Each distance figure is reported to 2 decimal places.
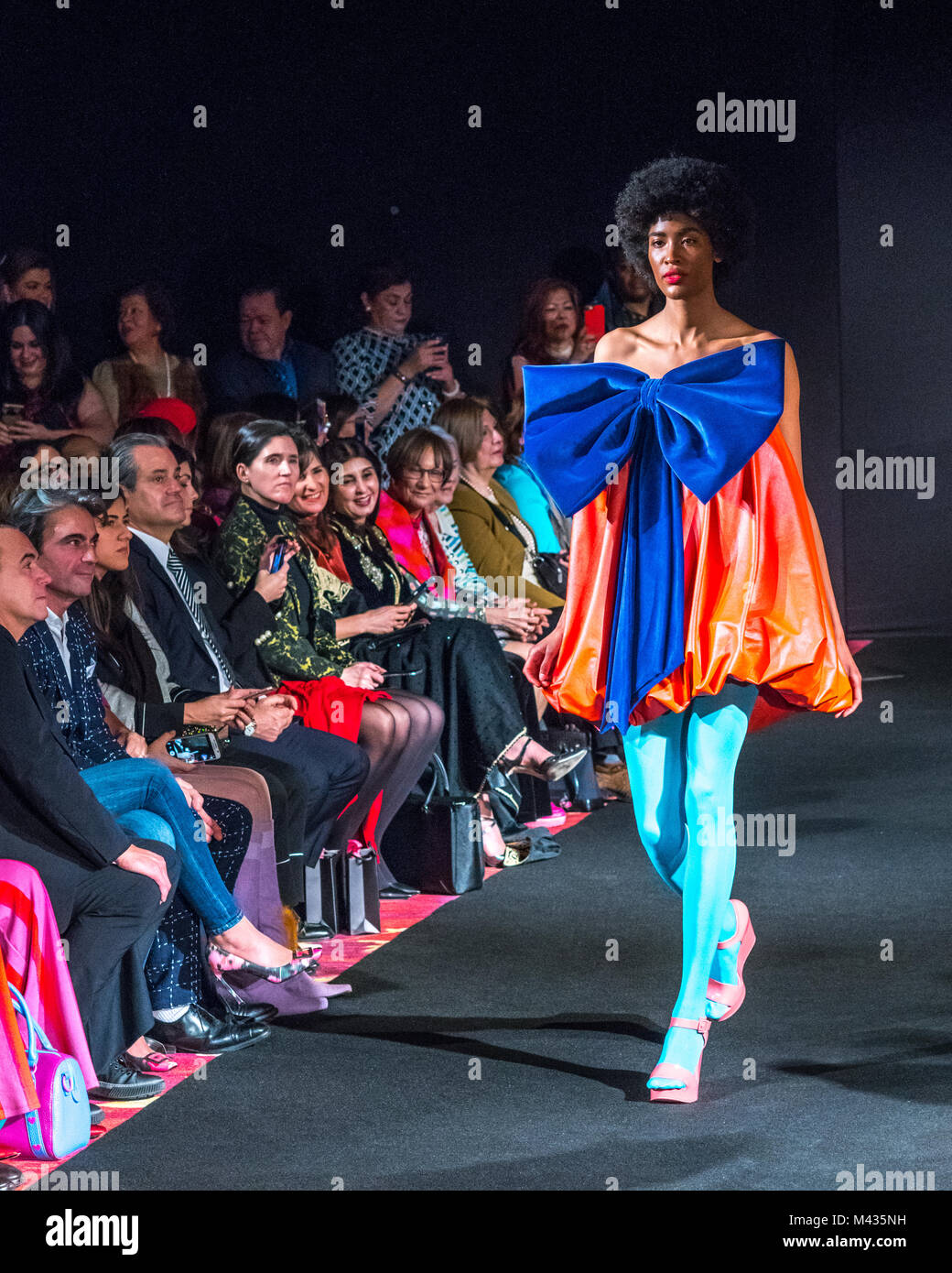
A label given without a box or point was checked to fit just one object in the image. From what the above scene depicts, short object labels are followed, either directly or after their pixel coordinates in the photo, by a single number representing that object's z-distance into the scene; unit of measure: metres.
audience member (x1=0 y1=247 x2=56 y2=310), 5.08
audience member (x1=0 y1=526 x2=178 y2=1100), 2.93
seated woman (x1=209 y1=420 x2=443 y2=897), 4.27
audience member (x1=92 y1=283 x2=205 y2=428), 5.30
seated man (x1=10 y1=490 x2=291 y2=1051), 3.25
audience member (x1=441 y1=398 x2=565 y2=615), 5.59
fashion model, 2.92
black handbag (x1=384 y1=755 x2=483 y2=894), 4.54
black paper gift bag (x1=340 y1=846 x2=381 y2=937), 4.15
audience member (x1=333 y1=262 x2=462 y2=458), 6.06
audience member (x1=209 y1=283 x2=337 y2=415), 5.68
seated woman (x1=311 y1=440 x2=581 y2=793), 4.80
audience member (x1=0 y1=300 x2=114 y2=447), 4.86
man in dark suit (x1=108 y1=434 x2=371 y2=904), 3.85
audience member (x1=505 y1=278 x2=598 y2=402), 6.73
